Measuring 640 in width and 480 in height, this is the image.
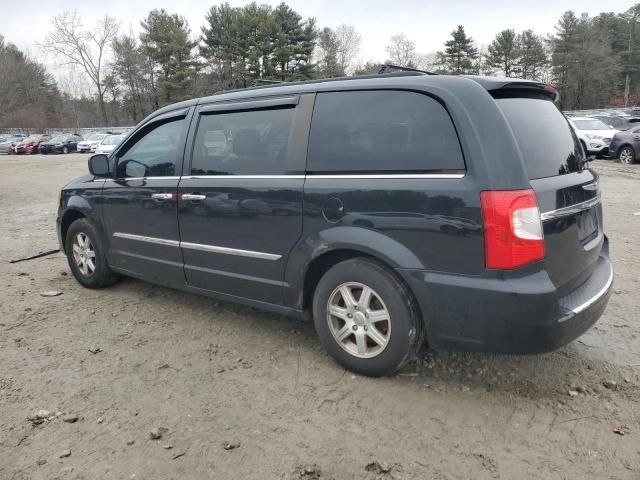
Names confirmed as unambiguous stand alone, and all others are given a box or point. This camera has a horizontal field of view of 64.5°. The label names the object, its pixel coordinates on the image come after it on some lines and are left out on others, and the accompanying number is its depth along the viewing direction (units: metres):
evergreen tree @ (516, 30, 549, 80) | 64.12
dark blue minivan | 2.61
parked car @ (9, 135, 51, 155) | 38.19
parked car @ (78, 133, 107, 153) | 35.69
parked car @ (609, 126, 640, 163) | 17.48
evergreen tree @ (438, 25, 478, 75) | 63.34
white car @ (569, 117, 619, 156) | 19.88
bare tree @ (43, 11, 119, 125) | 66.93
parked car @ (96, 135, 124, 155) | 24.13
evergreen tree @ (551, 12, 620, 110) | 61.41
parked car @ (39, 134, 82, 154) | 37.41
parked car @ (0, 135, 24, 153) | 40.16
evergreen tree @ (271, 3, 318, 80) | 55.03
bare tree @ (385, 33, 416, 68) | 75.22
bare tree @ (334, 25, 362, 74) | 72.75
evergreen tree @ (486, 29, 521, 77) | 64.62
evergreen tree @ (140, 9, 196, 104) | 58.59
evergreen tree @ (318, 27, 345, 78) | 68.25
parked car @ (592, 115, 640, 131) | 23.54
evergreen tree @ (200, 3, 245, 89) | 58.38
